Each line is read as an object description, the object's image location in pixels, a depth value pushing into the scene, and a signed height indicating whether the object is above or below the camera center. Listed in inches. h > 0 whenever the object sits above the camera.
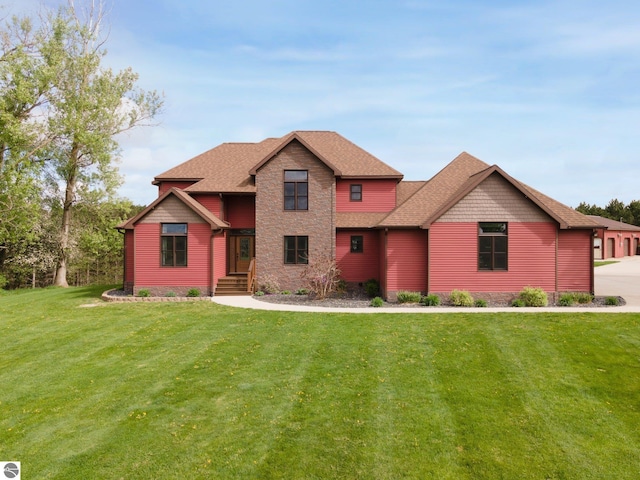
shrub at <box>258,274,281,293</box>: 831.1 -77.2
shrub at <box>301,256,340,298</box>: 744.3 -55.8
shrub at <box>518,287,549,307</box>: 666.2 -82.9
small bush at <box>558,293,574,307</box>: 675.4 -89.5
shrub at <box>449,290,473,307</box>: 670.5 -86.8
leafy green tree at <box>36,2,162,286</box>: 1059.9 +367.7
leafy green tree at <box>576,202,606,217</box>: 2887.8 +284.5
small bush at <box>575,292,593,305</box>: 681.6 -86.1
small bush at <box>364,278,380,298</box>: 802.8 -83.8
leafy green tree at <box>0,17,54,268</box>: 969.5 +293.6
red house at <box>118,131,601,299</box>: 703.1 +38.5
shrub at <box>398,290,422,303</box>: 702.5 -87.4
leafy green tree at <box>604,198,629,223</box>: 2728.8 +261.0
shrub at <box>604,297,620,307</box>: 653.3 -89.3
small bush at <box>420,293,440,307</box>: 679.1 -90.6
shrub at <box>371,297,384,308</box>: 668.7 -93.2
